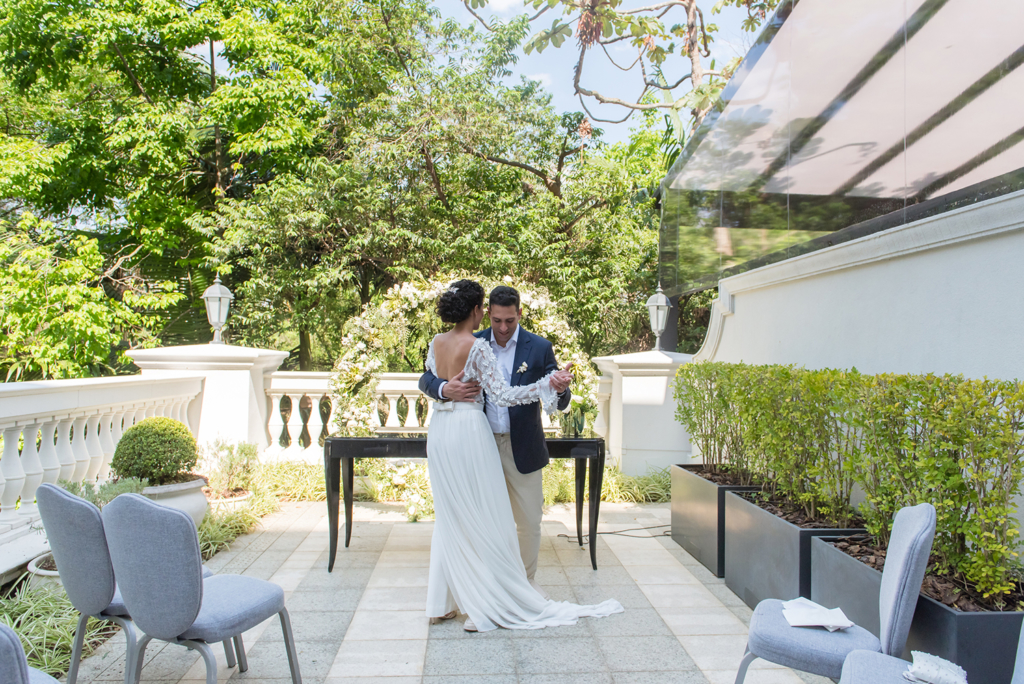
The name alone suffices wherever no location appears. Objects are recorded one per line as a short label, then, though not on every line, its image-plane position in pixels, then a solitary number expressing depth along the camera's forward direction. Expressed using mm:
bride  3516
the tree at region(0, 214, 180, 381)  11727
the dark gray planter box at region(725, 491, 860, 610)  3307
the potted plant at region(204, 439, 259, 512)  5891
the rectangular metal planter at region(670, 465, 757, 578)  4461
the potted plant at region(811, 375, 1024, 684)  2215
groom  3666
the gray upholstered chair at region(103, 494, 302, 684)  2355
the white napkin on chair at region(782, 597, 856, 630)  2424
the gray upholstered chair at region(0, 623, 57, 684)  1357
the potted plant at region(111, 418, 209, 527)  4609
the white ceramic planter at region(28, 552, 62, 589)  3480
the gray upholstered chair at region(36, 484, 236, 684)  2443
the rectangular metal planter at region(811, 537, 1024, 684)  2205
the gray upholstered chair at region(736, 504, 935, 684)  2135
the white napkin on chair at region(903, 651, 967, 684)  1929
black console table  4527
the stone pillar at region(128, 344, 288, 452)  6723
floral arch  5977
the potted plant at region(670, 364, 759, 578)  4531
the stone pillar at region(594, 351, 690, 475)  7320
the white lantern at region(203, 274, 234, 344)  7152
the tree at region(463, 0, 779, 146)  6883
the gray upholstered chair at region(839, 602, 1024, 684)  1958
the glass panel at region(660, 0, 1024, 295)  2979
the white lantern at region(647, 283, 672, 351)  7746
